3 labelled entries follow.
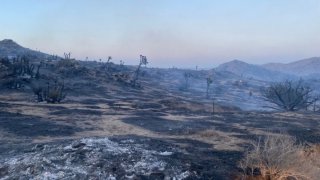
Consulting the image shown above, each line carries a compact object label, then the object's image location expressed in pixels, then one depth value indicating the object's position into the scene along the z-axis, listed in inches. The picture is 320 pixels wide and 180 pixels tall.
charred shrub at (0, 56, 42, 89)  815.5
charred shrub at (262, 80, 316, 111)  850.5
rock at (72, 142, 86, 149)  316.9
